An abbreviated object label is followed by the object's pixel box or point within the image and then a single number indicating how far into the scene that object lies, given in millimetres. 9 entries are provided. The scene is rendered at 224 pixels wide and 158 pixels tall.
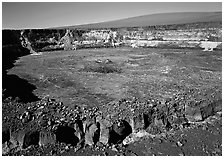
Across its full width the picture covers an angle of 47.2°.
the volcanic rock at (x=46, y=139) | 8242
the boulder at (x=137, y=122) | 9461
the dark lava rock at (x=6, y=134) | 8391
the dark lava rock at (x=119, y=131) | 8809
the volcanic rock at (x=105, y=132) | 8562
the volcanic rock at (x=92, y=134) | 8484
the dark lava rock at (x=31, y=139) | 8156
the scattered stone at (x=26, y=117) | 8891
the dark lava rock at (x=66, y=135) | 8562
